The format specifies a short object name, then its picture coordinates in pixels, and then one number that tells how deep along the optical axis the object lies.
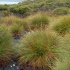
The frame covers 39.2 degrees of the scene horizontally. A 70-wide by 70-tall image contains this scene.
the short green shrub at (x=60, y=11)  6.04
